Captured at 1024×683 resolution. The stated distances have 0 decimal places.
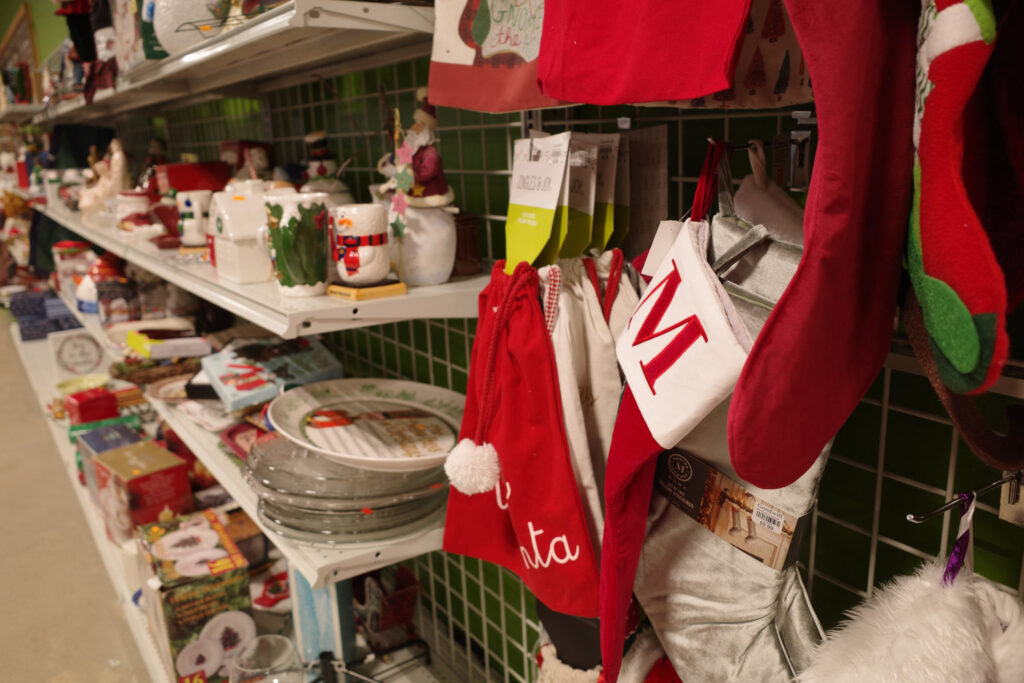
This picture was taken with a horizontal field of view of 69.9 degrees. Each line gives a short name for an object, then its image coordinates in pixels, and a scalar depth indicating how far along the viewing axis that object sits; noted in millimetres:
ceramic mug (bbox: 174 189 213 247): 1670
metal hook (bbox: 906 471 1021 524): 578
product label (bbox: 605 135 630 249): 886
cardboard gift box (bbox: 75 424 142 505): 2211
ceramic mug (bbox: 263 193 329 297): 1044
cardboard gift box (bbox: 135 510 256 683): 1525
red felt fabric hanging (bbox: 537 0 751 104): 556
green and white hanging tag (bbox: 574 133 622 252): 876
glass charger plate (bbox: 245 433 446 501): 1155
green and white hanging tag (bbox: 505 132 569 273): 842
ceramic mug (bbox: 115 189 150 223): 2148
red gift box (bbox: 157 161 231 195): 1946
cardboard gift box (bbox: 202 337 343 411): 1541
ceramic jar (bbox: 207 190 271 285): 1233
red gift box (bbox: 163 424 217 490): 2143
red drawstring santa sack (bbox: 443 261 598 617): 831
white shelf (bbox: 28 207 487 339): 980
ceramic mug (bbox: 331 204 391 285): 1008
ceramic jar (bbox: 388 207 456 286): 1093
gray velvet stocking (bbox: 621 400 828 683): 692
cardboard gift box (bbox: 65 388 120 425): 2562
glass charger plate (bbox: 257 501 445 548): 1149
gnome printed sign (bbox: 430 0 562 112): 859
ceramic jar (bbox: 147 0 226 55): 1381
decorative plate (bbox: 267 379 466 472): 1141
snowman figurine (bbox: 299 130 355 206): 1448
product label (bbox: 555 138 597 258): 855
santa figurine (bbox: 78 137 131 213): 2588
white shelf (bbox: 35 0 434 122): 920
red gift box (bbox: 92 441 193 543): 1903
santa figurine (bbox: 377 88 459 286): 1072
